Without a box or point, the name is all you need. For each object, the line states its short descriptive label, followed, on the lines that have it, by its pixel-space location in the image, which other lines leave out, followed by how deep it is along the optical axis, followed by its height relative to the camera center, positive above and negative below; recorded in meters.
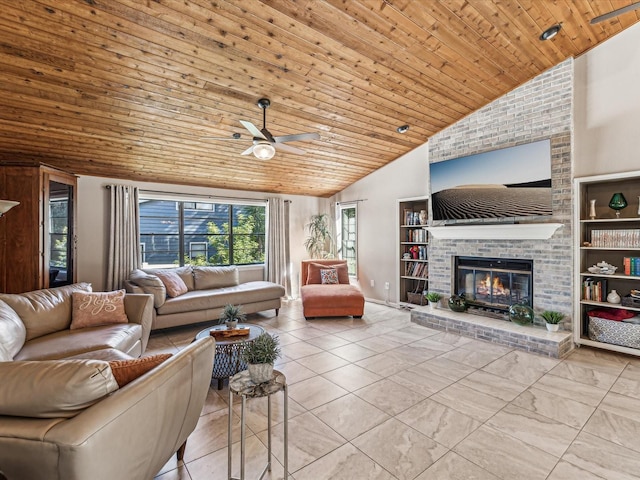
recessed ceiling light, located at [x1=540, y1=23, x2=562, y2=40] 3.27 +2.13
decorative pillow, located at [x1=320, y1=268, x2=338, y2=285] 5.95 -0.68
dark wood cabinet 3.66 +0.14
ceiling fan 3.16 +1.00
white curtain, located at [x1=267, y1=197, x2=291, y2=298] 6.59 -0.11
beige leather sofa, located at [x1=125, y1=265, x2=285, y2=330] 4.39 -0.83
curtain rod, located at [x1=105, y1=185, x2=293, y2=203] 5.29 +0.82
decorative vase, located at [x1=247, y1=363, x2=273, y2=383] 1.82 -0.75
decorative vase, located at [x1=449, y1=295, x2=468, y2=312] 4.78 -0.97
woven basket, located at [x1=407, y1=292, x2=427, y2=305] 5.71 -1.08
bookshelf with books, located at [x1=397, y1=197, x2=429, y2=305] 5.67 -0.21
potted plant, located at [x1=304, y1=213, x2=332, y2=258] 7.09 +0.05
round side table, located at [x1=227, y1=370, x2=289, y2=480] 1.68 -0.82
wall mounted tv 4.05 +0.75
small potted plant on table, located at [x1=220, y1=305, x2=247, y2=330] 3.36 -0.80
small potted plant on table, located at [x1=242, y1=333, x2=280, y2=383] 1.82 -0.68
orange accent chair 5.19 -1.00
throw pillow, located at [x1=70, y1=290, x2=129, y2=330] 3.17 -0.70
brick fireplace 3.87 +0.38
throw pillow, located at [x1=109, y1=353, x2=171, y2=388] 1.49 -0.61
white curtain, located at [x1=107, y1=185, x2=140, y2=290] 4.88 +0.09
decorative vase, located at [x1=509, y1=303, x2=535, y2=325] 4.09 -0.97
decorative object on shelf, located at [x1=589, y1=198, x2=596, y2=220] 3.83 +0.33
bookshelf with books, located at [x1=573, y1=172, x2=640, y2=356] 3.57 -0.30
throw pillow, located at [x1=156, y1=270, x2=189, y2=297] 4.71 -0.64
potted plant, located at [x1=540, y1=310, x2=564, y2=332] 3.85 -0.98
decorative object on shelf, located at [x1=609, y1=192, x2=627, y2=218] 3.62 +0.40
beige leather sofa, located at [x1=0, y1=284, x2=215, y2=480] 1.16 -0.70
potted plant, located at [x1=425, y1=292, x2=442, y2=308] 5.07 -0.94
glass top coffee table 2.91 -1.09
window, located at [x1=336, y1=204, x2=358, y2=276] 6.90 +0.07
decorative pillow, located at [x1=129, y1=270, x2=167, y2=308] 4.32 -0.63
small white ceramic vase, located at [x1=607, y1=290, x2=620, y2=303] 3.67 -0.69
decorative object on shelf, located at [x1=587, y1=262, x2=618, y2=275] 3.69 -0.36
